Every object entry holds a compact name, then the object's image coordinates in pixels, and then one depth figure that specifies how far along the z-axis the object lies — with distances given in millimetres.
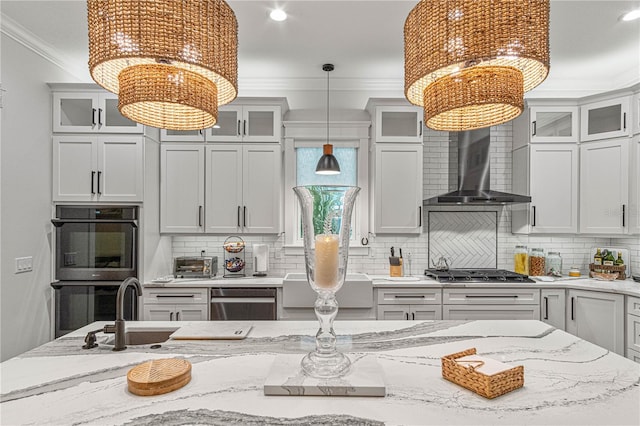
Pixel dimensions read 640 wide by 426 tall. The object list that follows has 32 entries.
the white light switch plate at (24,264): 2863
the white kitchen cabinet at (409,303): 3232
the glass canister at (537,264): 3605
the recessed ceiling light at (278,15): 2672
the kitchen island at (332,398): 995
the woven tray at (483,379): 1098
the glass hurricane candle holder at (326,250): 1257
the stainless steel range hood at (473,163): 3662
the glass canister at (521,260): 3654
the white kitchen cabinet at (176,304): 3223
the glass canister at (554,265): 3668
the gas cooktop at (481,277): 3320
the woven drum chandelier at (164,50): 1054
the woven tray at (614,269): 3459
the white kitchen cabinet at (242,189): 3502
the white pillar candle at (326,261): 1253
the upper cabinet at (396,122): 3543
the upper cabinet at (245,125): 3494
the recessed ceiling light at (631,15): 2680
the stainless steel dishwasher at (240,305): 3221
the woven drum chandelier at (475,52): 1112
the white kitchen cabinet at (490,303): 3240
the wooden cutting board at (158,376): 1105
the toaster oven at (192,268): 3475
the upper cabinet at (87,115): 3240
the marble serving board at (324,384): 1106
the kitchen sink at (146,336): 1844
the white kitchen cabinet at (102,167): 3234
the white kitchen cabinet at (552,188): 3498
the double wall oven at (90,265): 3186
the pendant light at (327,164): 3168
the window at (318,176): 3873
